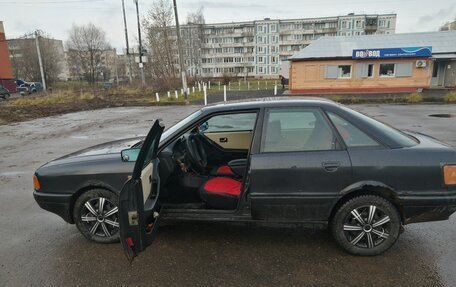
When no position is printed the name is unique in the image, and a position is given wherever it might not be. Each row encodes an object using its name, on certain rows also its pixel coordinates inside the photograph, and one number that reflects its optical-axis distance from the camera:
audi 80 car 2.79
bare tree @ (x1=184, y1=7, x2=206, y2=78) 68.00
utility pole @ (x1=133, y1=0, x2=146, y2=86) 28.23
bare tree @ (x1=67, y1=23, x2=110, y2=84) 64.88
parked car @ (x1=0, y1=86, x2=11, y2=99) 32.47
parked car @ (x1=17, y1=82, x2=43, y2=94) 41.76
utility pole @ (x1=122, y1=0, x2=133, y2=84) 34.66
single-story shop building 24.58
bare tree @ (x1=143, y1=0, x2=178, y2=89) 36.75
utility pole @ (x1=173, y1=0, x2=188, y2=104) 20.67
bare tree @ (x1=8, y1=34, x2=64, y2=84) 59.64
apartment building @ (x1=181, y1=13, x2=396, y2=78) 75.31
